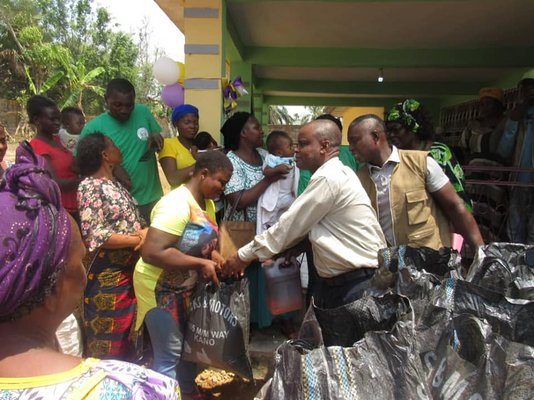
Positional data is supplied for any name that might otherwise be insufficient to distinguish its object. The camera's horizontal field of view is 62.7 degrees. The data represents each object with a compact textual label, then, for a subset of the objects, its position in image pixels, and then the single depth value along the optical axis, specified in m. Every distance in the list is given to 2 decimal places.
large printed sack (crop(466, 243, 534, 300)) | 2.16
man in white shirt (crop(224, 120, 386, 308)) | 2.23
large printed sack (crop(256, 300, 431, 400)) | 1.55
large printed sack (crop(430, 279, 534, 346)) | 1.76
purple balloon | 5.22
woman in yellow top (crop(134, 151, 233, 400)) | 2.35
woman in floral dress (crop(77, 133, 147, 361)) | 2.44
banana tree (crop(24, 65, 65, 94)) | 22.61
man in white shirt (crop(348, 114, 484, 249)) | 2.70
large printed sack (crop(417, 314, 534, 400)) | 1.56
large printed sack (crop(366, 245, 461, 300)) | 2.09
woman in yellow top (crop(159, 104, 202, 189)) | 3.73
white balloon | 5.11
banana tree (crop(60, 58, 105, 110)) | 23.41
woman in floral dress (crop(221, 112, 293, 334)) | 3.20
